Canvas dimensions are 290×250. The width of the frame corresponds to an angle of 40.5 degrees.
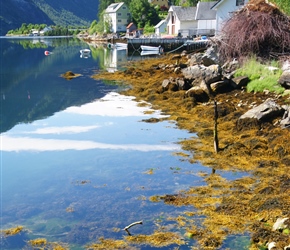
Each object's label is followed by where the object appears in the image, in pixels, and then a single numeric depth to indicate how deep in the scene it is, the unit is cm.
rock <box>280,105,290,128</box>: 1545
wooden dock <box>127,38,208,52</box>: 5388
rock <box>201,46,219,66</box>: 2934
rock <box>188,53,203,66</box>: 3350
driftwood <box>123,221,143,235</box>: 932
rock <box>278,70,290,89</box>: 1930
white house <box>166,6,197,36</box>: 7194
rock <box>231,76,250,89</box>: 2241
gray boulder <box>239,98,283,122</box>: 1630
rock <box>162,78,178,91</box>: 2489
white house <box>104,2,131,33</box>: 10756
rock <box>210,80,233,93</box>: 2241
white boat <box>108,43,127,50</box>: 7175
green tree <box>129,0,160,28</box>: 9500
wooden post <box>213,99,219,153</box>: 1435
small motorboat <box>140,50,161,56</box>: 5707
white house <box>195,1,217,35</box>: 6308
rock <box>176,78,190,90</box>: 2459
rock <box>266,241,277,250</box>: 808
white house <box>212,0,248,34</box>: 4738
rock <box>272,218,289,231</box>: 869
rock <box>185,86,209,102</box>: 2191
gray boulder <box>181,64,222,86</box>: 2327
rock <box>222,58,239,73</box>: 2655
